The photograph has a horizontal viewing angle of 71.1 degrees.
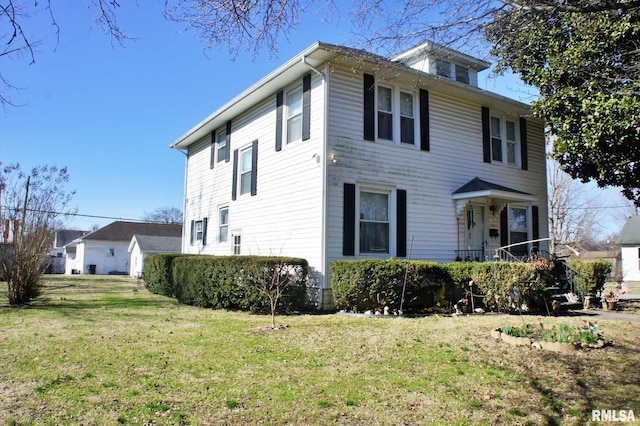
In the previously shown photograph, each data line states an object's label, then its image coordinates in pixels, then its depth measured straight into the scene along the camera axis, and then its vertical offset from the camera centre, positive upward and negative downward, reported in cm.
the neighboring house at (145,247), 3092 +108
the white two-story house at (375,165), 1020 +265
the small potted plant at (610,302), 1054 -78
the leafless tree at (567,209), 2552 +369
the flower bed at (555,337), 573 -92
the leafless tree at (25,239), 1033 +50
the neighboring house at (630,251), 2978 +128
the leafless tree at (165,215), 6675 +715
